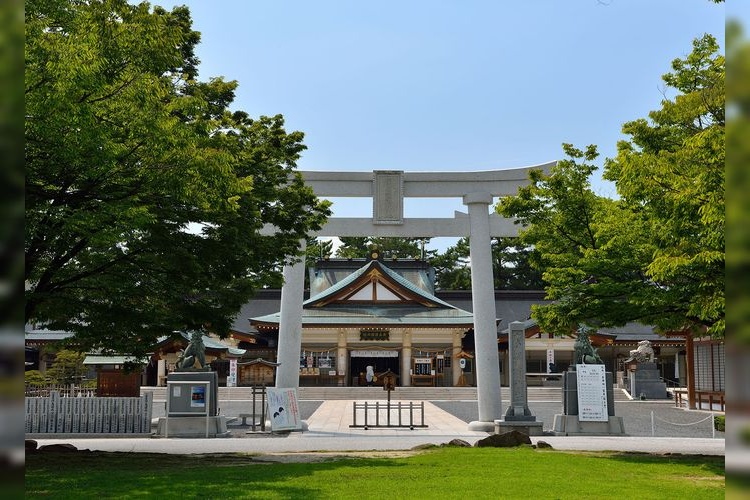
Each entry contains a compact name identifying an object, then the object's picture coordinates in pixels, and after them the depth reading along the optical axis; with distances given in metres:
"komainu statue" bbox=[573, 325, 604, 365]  20.61
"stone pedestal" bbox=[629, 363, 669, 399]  37.12
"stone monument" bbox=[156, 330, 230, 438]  18.95
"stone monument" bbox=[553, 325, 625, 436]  19.41
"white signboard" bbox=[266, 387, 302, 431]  19.77
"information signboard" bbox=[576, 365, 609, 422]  19.41
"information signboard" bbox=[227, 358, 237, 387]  39.69
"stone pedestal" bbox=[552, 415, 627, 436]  19.41
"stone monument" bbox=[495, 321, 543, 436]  19.06
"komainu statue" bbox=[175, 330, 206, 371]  20.19
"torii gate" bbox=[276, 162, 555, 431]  20.53
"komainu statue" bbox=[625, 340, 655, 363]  37.75
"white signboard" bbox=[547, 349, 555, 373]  42.56
